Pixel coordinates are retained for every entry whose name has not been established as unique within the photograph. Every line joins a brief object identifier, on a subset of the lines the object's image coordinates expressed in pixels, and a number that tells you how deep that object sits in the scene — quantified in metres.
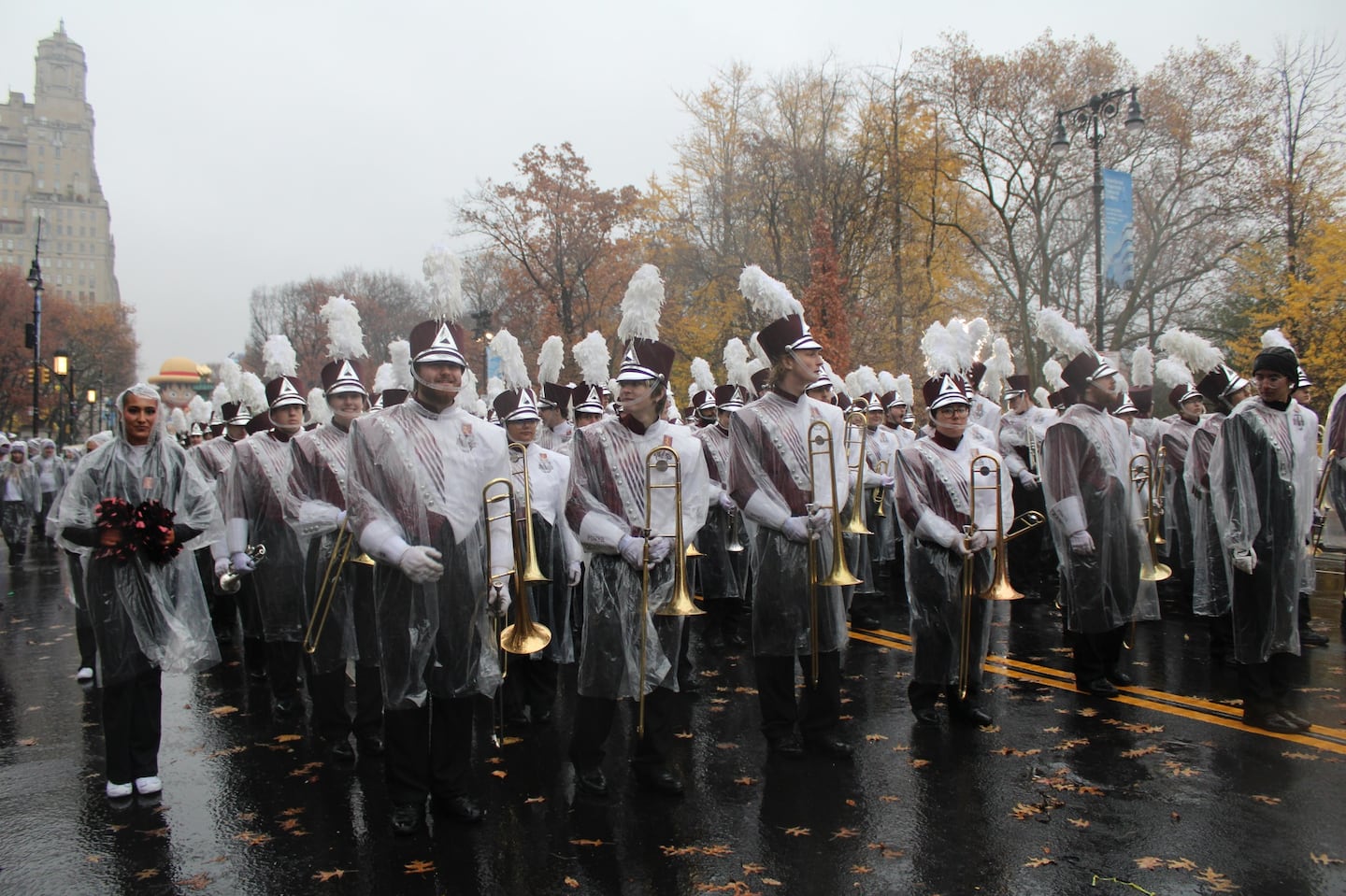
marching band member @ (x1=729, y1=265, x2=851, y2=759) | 5.61
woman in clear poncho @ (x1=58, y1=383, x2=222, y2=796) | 5.21
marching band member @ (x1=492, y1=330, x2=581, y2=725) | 6.55
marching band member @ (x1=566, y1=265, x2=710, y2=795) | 5.09
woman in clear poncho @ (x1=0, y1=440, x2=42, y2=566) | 19.31
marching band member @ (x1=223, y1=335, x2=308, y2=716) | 6.64
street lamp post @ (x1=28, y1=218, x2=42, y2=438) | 26.36
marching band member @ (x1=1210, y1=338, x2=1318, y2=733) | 6.05
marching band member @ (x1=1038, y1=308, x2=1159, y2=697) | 6.75
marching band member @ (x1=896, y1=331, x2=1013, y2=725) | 6.14
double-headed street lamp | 16.88
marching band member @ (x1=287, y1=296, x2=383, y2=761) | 5.97
